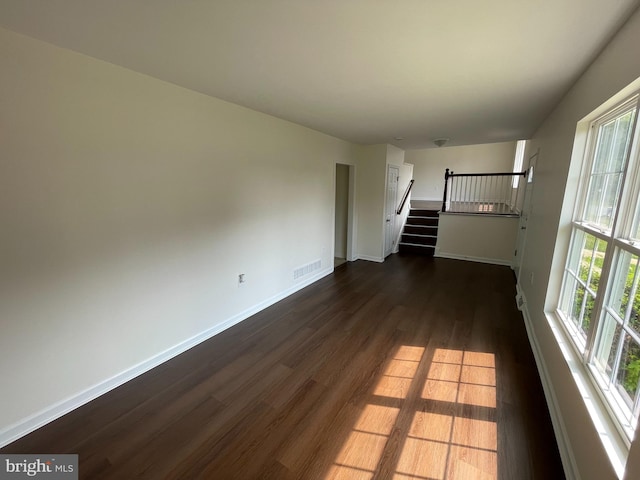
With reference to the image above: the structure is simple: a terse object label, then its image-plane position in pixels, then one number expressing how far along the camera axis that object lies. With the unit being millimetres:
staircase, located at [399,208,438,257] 6715
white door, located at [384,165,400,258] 5770
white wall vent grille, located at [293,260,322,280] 4234
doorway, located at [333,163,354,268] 5843
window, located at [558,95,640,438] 1323
